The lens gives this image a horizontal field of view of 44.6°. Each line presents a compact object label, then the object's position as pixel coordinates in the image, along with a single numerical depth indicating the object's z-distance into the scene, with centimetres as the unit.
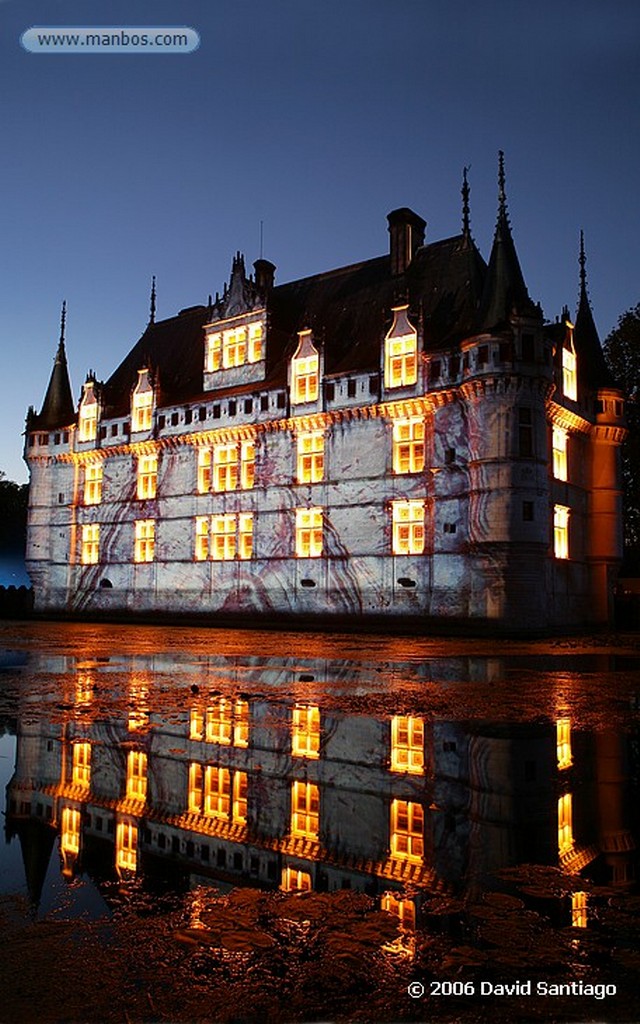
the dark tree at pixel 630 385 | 4244
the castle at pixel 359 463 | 2870
